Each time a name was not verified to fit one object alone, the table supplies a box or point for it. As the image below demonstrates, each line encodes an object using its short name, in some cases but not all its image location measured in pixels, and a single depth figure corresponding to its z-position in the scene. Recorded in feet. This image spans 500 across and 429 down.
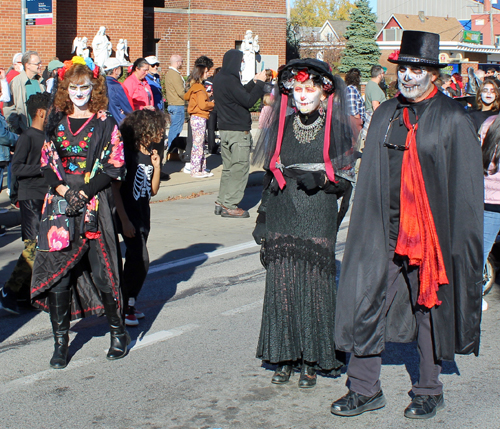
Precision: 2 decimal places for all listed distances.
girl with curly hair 16.60
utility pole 40.40
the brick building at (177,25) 88.99
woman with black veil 13.56
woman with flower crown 14.67
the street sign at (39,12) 39.86
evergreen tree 145.59
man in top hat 11.93
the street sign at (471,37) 210.18
